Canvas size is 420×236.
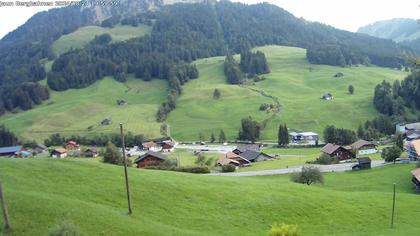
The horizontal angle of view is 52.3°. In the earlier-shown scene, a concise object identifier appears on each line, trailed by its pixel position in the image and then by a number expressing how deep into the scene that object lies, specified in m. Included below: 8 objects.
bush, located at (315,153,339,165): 96.56
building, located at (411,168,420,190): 65.98
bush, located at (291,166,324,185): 68.75
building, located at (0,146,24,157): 135.50
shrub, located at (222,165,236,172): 89.62
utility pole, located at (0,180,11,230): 29.97
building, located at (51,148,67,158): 136.38
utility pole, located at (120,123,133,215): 37.50
